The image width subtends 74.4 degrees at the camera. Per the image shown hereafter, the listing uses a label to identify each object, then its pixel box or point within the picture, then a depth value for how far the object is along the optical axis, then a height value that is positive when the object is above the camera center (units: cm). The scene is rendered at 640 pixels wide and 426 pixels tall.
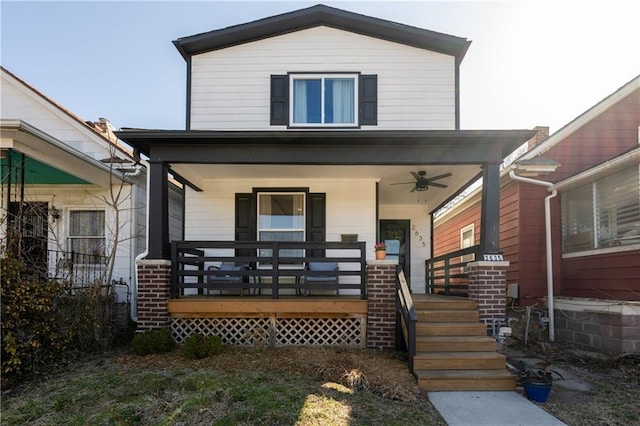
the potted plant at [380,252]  690 -24
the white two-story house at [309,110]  844 +257
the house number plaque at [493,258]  652 -32
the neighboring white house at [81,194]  855 +91
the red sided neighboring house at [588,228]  689 +18
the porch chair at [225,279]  688 -78
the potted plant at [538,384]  483 -170
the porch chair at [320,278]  681 -77
